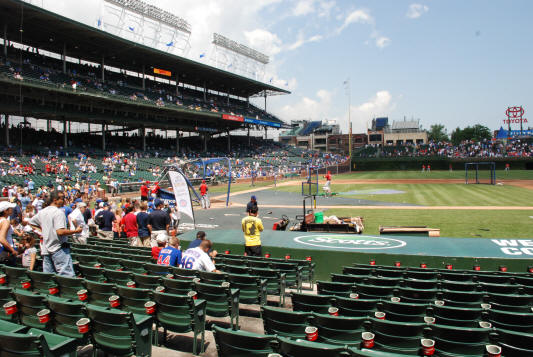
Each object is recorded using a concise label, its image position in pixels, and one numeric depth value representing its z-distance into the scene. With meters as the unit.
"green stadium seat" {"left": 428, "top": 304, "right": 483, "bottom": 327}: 4.28
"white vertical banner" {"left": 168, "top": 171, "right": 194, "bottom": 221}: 14.37
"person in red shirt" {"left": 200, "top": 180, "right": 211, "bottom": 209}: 24.38
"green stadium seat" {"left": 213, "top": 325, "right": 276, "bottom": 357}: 3.24
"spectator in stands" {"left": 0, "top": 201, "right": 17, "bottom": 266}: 6.71
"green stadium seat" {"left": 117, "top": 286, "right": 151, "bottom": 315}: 4.83
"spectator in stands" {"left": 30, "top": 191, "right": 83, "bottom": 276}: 6.14
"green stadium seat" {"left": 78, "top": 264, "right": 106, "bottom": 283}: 6.37
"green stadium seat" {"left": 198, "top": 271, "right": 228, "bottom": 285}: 5.75
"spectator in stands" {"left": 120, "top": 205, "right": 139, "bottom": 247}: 11.18
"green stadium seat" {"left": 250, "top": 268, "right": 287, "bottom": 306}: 6.30
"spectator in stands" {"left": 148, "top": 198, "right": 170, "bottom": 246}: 10.54
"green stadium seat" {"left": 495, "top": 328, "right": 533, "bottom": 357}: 3.25
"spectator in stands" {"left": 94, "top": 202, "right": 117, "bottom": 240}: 12.43
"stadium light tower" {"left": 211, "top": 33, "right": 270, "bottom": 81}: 63.50
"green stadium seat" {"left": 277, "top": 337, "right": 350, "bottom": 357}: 2.92
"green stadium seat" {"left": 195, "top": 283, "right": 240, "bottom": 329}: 5.07
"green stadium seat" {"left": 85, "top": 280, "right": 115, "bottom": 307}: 5.00
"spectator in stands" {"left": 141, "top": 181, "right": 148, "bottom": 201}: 19.31
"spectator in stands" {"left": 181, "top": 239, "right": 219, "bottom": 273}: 6.41
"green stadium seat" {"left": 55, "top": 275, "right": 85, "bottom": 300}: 5.32
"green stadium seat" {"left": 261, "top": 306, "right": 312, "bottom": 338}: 3.97
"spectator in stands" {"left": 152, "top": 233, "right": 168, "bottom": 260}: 7.29
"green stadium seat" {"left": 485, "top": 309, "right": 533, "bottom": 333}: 4.12
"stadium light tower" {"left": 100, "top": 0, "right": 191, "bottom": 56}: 46.34
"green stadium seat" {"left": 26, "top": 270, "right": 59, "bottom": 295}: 5.54
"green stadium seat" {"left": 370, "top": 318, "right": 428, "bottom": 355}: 3.76
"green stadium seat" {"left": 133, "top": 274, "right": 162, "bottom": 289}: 5.54
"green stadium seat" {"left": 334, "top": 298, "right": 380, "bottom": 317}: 4.68
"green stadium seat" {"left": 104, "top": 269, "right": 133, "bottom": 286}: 5.96
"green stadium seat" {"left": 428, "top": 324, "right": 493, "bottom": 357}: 3.56
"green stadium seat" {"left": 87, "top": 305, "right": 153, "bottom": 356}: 3.91
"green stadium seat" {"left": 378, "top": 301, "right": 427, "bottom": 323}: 4.42
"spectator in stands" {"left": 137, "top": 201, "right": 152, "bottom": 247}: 10.64
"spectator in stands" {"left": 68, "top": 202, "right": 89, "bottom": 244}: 9.35
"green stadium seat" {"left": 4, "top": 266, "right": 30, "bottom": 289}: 5.96
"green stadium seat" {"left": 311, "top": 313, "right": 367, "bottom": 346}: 3.88
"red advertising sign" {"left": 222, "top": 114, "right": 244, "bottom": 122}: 58.87
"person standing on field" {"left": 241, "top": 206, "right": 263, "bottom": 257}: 8.94
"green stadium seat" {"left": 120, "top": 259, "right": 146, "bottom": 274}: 7.05
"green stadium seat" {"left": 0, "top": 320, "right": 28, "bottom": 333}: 3.46
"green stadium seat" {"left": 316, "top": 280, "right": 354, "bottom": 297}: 5.70
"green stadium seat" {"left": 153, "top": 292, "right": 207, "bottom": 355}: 4.57
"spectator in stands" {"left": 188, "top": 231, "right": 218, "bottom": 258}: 7.25
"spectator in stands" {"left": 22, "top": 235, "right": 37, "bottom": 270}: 7.44
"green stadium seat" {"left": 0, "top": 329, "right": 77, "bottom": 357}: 3.05
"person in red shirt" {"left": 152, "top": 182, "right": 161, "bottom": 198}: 18.74
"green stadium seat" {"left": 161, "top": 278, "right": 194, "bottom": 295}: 5.24
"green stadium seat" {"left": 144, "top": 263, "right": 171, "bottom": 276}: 6.33
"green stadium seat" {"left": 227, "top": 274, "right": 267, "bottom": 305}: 5.76
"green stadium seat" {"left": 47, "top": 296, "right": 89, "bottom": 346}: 4.13
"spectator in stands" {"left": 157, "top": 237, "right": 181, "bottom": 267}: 6.85
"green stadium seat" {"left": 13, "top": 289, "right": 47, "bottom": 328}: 4.40
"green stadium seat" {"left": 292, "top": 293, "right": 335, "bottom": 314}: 4.79
